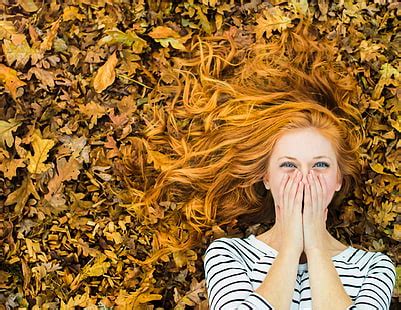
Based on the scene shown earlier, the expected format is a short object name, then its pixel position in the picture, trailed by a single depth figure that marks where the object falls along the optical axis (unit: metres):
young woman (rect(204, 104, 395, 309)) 2.44
